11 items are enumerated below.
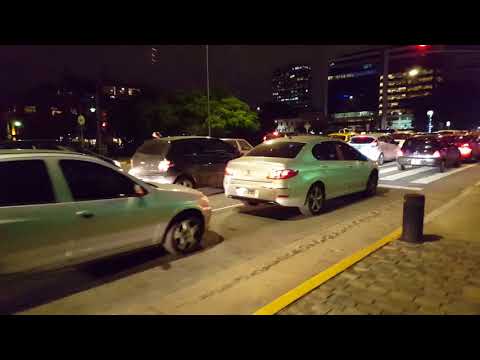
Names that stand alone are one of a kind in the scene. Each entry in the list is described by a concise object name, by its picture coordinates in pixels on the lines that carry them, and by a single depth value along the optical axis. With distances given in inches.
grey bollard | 225.0
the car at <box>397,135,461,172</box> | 594.5
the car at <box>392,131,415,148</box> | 1155.8
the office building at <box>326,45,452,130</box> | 5167.3
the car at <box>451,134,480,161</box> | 737.6
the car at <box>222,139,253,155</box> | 593.8
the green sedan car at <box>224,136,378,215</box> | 283.4
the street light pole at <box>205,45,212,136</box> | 1122.5
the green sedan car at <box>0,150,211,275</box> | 151.3
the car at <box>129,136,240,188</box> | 361.1
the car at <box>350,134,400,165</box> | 690.8
